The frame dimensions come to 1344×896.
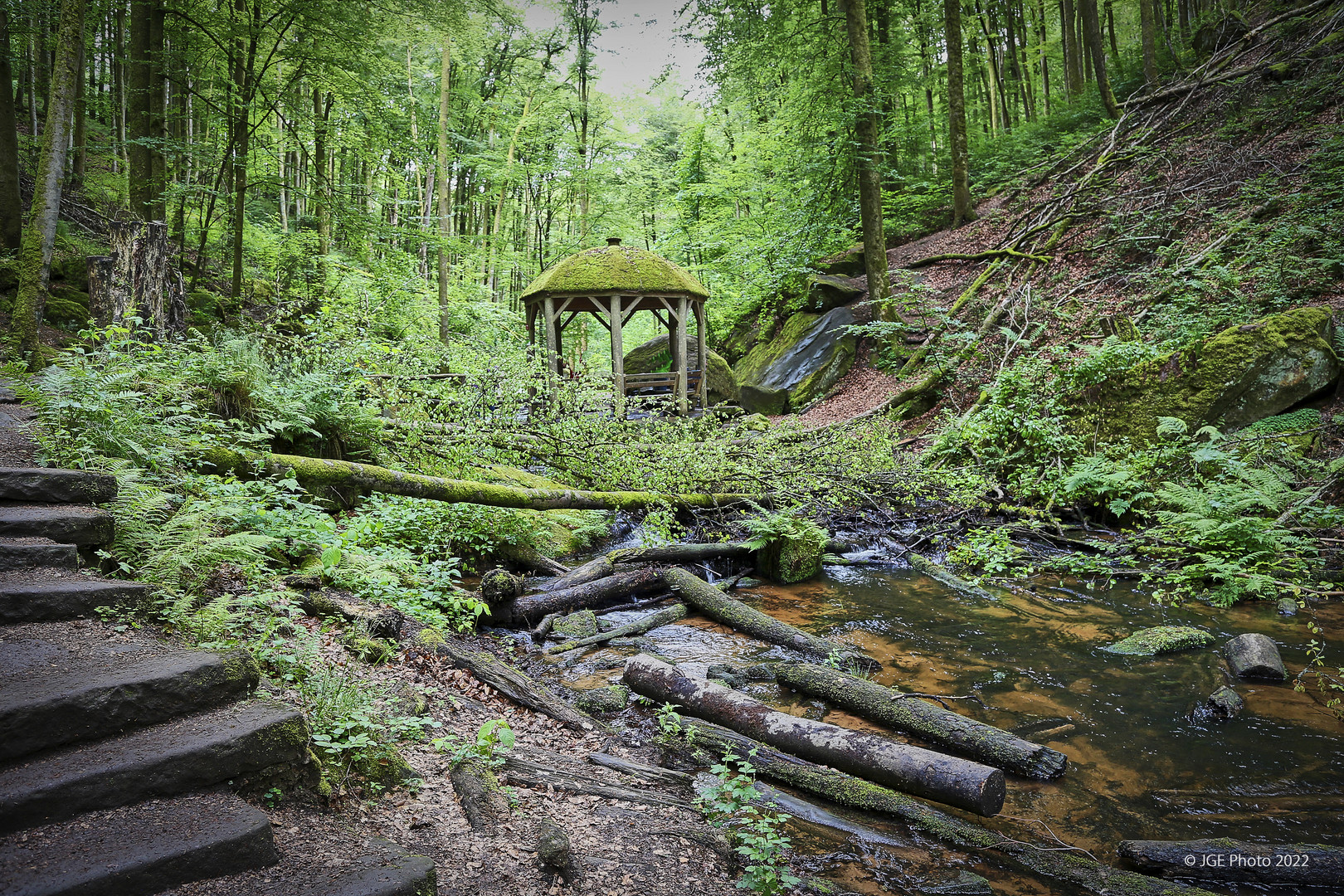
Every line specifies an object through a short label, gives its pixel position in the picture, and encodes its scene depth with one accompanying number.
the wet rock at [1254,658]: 4.55
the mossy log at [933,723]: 3.60
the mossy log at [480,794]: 2.67
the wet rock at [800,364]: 15.30
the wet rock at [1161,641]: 5.14
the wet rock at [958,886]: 2.81
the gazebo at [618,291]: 14.43
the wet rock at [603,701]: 4.41
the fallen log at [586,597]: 6.04
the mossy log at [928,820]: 2.79
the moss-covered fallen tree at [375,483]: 4.84
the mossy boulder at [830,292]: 16.27
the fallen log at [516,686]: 4.11
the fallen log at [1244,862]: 2.78
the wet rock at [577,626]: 5.88
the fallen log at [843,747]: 3.18
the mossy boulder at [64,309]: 11.26
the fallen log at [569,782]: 3.20
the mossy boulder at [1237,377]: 7.65
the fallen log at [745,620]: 5.26
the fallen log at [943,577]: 6.81
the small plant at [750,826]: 2.57
